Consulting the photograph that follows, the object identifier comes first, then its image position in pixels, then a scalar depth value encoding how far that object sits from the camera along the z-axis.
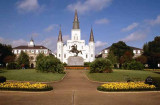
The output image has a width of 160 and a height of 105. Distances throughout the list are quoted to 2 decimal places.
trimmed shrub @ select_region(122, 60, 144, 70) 51.00
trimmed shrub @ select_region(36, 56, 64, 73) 34.01
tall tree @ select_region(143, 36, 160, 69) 59.69
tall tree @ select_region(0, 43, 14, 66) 71.12
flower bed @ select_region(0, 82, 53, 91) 14.73
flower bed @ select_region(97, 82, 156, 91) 14.98
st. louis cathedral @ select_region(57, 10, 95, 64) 97.88
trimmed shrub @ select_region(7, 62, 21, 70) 49.62
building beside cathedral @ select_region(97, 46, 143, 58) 102.46
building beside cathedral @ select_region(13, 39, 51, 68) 99.19
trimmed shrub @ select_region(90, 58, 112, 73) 34.83
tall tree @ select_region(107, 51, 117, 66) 69.71
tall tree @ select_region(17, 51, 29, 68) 74.56
